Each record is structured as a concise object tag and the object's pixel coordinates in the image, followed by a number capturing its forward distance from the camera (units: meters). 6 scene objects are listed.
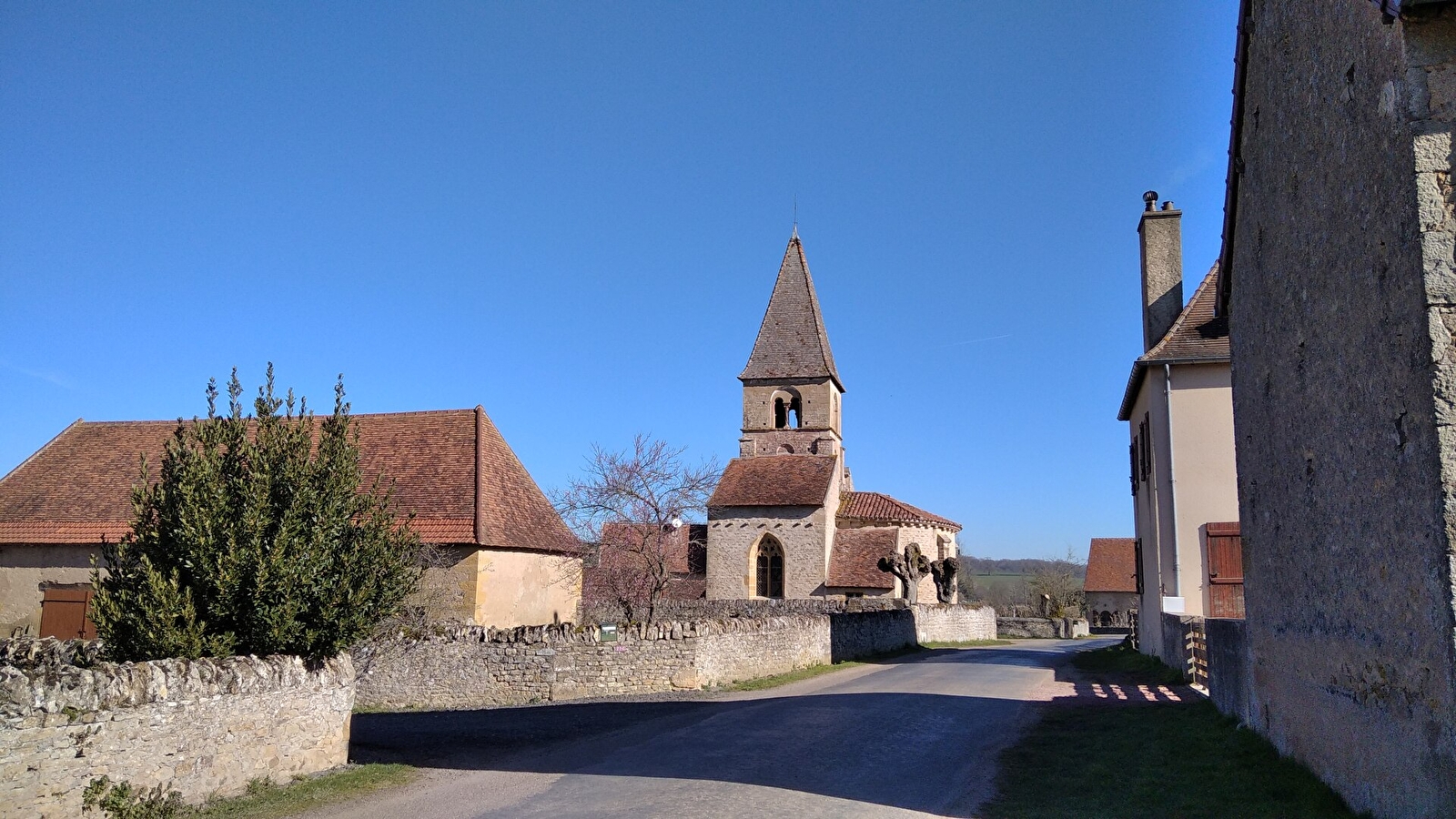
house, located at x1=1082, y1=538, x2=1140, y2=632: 60.44
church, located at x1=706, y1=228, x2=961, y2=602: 40.47
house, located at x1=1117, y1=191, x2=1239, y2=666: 19.27
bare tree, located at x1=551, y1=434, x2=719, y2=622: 29.36
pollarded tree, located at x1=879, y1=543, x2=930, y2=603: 36.19
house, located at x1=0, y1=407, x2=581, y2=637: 22.09
